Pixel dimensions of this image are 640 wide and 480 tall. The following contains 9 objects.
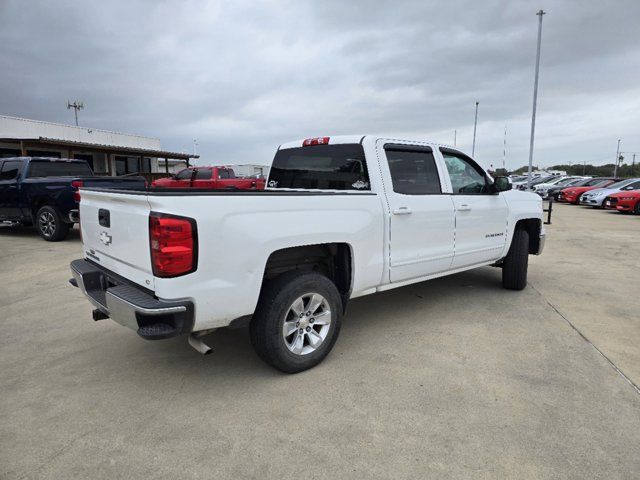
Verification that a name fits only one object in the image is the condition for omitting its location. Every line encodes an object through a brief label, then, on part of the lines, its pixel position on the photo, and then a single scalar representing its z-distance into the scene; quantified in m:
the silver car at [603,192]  19.20
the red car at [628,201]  17.02
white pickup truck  2.60
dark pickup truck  9.00
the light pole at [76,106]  55.38
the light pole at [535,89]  25.62
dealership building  21.81
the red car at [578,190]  22.67
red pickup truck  16.06
